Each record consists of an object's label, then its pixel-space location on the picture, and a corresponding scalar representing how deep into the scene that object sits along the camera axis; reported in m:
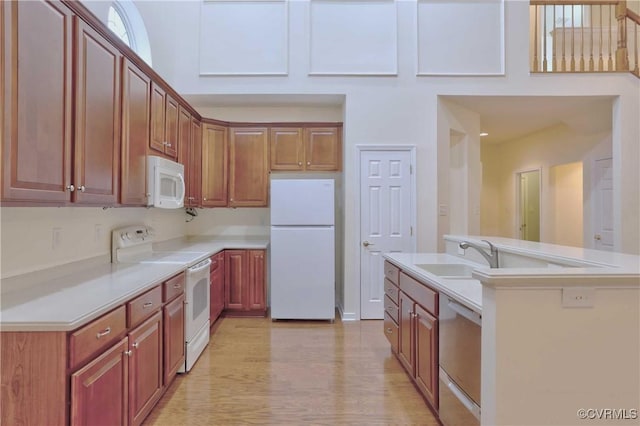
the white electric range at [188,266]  2.52
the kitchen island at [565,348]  1.16
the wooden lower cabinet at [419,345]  1.90
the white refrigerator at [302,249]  3.68
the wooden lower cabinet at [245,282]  3.81
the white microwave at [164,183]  2.49
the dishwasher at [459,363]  1.45
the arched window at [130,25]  3.17
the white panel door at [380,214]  3.81
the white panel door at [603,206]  4.34
